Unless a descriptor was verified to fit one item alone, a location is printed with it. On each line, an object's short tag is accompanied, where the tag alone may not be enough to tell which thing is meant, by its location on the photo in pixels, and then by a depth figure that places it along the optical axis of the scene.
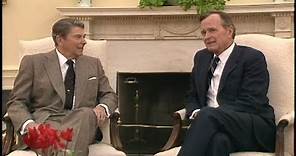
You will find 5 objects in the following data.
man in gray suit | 2.71
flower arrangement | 1.70
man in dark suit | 2.46
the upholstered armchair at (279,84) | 2.72
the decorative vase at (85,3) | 4.77
